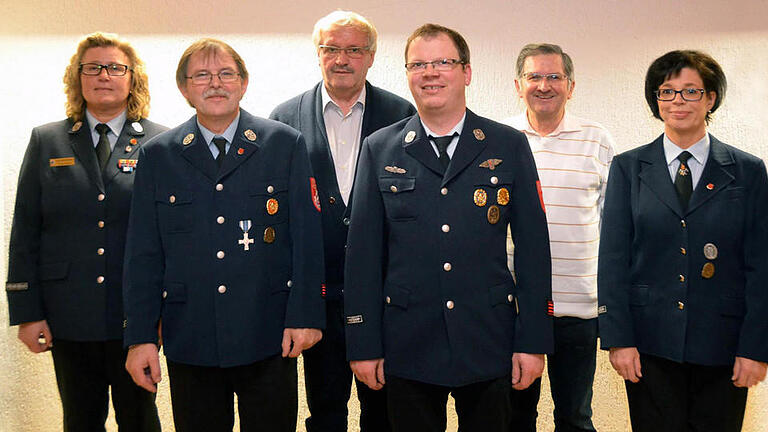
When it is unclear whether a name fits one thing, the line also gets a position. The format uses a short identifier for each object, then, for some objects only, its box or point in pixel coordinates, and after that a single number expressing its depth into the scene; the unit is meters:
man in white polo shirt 3.02
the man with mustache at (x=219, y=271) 2.48
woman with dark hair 2.46
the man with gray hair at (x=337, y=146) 2.90
